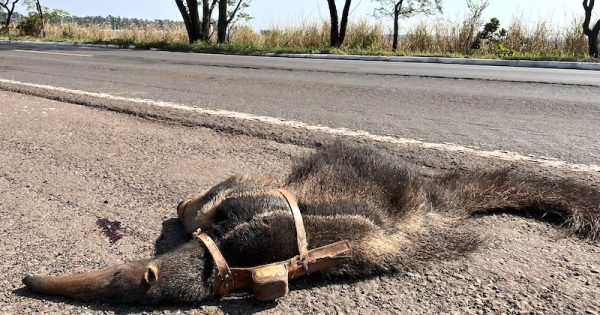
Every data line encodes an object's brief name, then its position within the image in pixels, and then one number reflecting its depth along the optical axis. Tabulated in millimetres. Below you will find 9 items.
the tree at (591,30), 18578
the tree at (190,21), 25781
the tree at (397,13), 22594
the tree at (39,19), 37000
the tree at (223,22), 25152
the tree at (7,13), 40062
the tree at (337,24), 22719
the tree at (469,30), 21531
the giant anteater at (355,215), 2252
